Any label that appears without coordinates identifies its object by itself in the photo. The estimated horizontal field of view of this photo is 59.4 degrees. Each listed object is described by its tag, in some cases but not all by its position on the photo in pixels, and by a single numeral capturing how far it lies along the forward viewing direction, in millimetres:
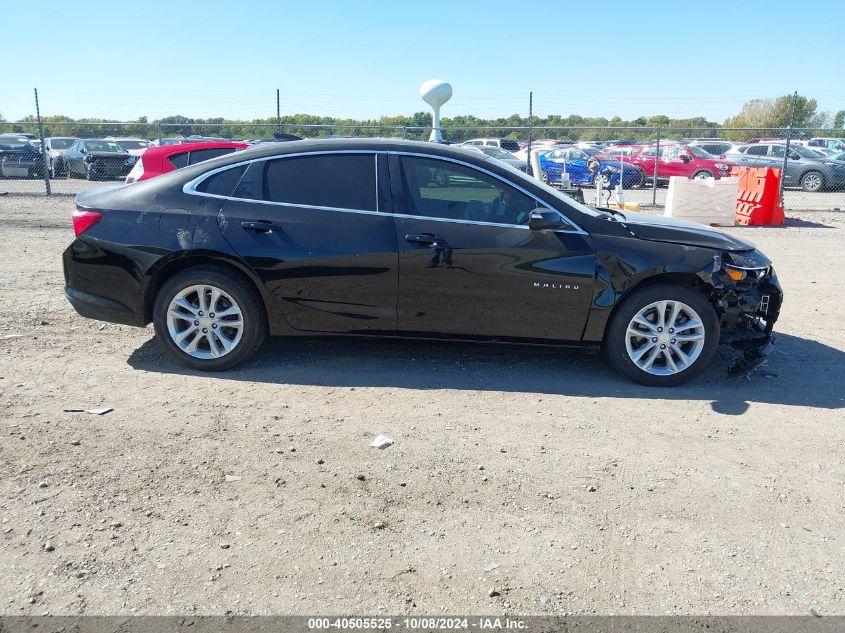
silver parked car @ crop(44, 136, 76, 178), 25359
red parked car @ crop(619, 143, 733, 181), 24391
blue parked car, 22547
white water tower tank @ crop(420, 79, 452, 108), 18969
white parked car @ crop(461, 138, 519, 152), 29469
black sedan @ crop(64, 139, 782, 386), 5160
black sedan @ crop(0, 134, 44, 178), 23219
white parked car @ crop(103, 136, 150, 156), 23853
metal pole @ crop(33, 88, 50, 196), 18219
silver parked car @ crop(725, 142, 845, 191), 23031
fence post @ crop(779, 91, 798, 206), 17172
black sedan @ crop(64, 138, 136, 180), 22766
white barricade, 14211
